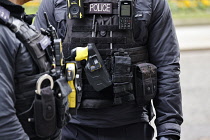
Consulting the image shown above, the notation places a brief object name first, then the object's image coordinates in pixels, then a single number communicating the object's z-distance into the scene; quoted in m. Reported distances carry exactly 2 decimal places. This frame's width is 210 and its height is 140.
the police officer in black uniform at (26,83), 4.12
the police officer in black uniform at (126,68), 5.98
